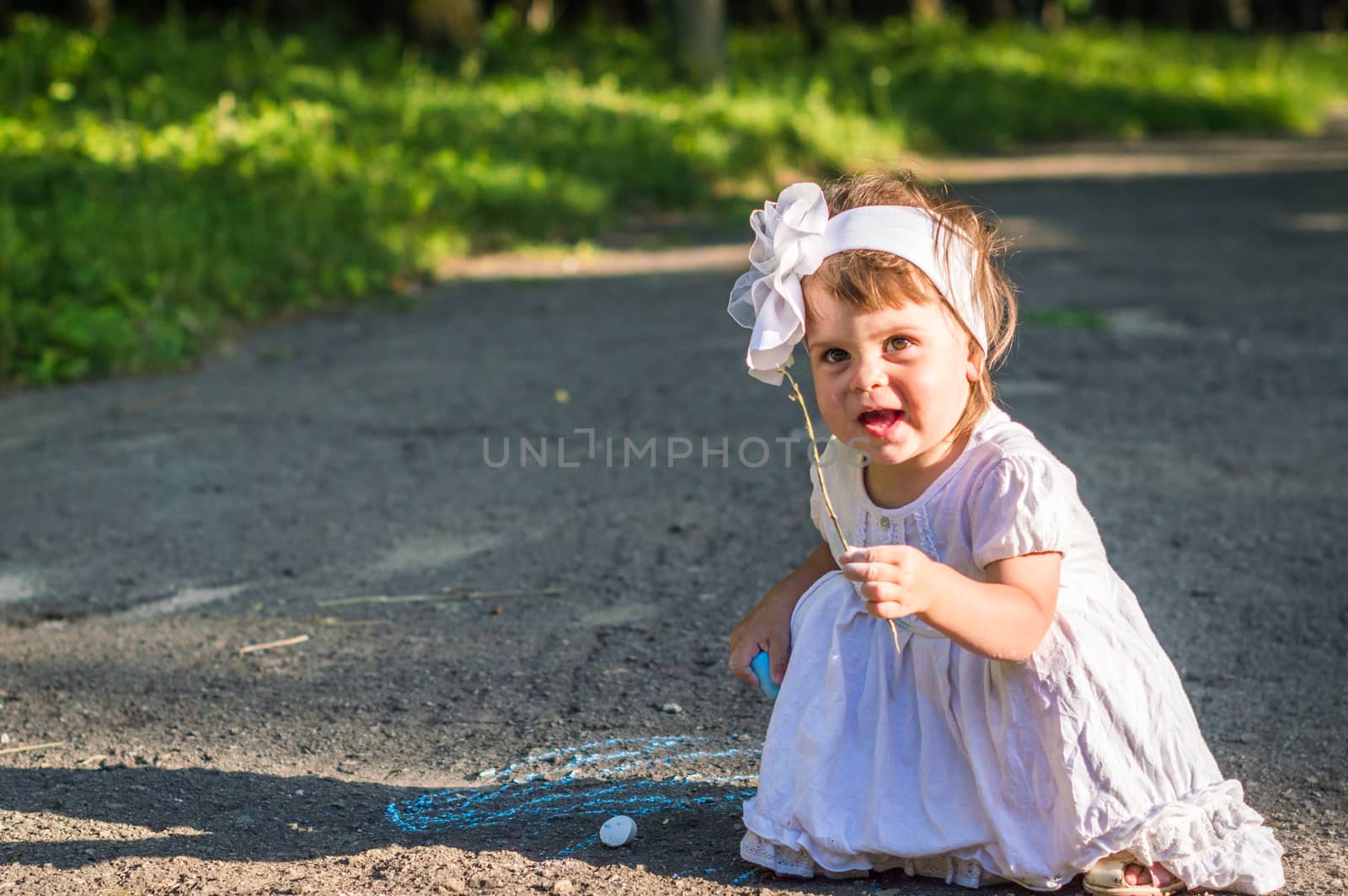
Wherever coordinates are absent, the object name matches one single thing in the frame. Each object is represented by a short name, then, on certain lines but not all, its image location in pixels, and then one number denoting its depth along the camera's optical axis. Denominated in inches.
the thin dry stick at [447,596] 142.9
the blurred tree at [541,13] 941.8
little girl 82.8
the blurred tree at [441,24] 605.3
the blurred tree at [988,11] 1059.3
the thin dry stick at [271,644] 131.6
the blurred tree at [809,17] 768.9
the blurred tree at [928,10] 919.3
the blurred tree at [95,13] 606.2
